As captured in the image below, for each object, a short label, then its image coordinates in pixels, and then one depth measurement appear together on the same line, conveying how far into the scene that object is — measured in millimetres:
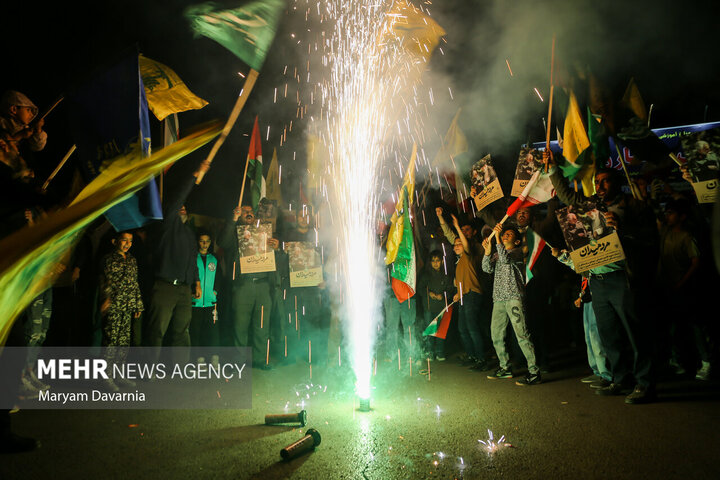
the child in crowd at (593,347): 5418
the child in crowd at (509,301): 5762
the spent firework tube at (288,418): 3990
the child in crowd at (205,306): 7371
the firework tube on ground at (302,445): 3145
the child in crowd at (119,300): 5613
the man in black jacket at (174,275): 6461
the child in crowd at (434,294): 7836
